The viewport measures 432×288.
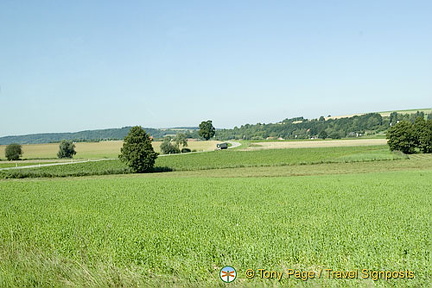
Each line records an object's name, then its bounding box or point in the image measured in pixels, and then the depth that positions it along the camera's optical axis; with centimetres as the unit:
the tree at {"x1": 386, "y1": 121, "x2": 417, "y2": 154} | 7662
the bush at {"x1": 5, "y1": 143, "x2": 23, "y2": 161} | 9625
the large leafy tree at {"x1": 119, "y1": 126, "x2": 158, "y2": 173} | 5984
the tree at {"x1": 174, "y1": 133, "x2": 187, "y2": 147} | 12144
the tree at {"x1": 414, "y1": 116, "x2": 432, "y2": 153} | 7912
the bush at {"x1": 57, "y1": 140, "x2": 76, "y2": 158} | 10281
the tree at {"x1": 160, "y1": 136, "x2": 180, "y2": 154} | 11044
